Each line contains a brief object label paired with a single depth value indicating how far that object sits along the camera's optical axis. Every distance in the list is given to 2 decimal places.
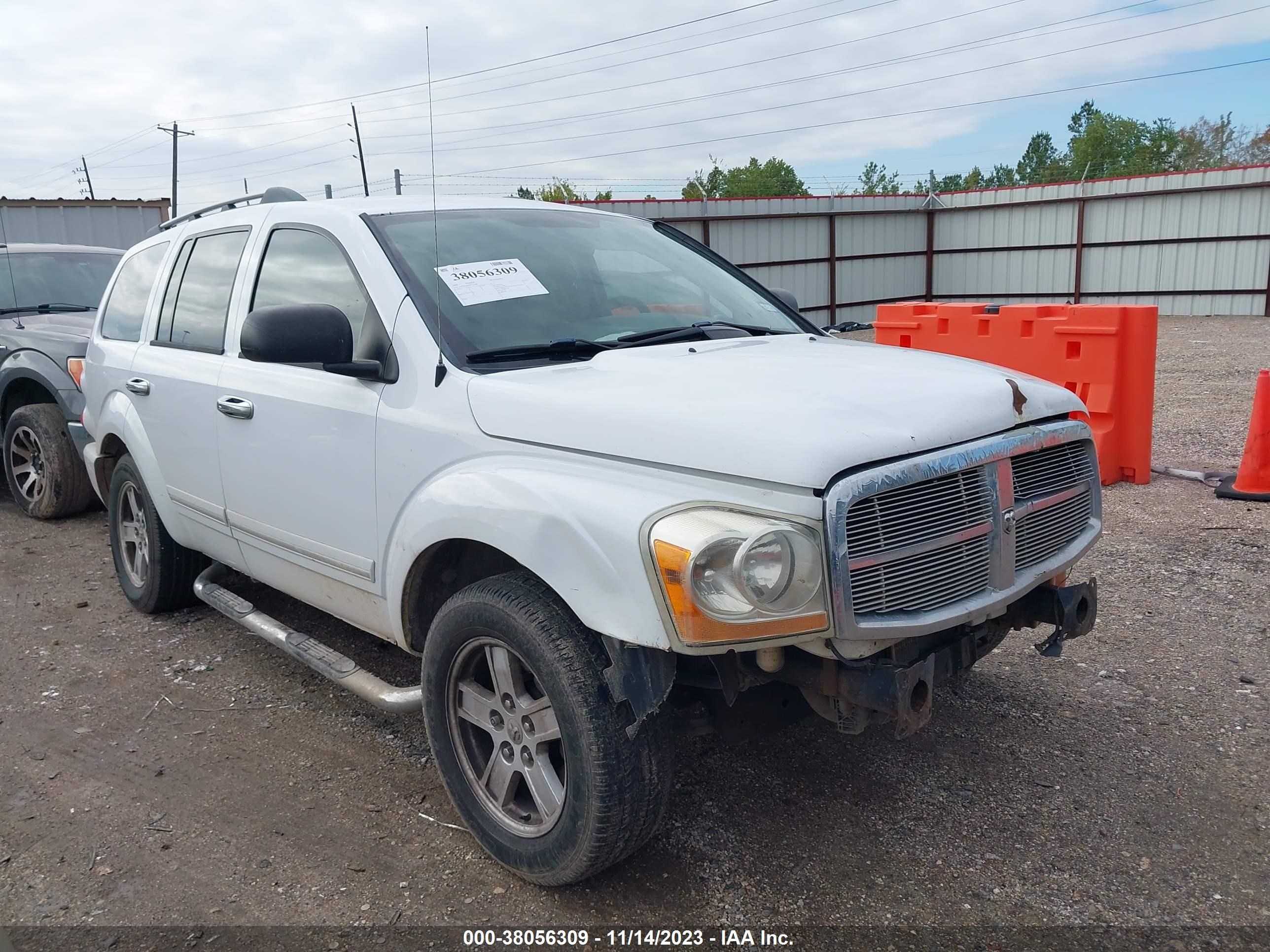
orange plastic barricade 6.86
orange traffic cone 6.36
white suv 2.29
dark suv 6.77
